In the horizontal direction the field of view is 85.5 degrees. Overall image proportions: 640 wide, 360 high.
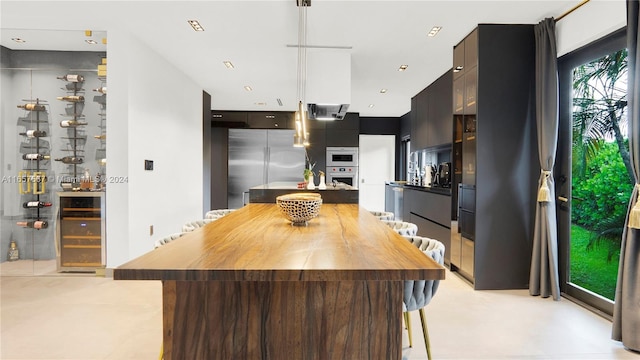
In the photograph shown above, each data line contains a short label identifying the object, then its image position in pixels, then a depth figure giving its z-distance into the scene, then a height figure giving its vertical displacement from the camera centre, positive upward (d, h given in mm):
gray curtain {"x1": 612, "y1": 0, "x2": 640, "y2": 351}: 2146 -428
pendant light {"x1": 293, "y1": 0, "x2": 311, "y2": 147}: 2861 +1361
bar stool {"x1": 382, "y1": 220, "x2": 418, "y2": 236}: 2237 -357
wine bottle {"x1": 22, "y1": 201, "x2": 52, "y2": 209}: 3803 -333
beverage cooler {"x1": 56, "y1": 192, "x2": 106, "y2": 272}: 3699 -630
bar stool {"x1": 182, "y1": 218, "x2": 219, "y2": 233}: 2316 -362
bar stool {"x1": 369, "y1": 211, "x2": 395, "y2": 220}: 2939 -351
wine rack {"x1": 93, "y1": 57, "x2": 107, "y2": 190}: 3740 +556
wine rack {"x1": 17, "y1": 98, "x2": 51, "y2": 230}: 3773 +160
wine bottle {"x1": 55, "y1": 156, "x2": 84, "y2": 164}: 3785 +152
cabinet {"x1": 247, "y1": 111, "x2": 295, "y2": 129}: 7652 +1210
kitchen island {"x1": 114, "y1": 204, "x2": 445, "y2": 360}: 1264 -519
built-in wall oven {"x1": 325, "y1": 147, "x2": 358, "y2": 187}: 7609 +264
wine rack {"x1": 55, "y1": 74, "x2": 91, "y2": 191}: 3788 +458
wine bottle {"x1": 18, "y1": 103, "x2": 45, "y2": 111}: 3773 +730
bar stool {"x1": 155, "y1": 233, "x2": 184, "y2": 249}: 1877 -363
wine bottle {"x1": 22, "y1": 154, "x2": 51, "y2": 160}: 3773 +183
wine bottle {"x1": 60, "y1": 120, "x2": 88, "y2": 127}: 3789 +557
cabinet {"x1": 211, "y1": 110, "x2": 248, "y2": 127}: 7621 +1276
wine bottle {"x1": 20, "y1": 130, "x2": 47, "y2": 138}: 3770 +443
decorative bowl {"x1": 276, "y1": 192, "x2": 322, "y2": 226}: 1928 -190
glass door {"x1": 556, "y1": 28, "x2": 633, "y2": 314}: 2646 +53
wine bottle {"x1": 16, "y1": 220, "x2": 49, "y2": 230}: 3803 -553
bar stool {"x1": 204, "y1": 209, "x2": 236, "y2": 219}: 3085 -366
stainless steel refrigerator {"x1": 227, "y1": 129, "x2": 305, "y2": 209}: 7617 +365
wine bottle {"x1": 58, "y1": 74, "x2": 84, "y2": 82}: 3797 +1052
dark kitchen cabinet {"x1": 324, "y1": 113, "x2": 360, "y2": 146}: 7637 +927
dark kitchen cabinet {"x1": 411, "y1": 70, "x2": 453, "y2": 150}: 4695 +939
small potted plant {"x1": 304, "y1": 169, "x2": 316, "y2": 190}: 3835 -24
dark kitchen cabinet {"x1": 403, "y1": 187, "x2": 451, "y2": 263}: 4114 -511
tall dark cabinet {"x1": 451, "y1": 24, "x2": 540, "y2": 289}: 3229 +193
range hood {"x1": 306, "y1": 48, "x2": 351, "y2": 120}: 3910 +1124
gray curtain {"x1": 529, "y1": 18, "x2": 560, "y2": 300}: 2988 +94
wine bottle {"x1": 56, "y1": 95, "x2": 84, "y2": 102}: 3801 +833
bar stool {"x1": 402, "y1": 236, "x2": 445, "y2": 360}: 1611 -538
